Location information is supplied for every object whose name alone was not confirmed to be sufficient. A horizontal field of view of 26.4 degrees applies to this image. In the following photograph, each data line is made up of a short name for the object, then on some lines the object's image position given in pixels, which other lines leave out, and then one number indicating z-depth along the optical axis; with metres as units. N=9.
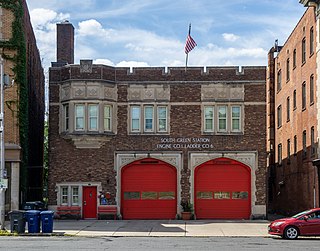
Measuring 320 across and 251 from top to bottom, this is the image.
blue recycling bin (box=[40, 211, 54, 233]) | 30.36
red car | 28.72
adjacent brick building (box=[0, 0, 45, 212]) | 38.16
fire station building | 40.84
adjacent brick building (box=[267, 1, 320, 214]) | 40.44
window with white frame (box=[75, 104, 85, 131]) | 40.66
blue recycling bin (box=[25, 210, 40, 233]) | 30.42
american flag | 40.88
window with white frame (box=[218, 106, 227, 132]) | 41.12
